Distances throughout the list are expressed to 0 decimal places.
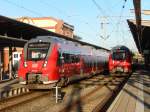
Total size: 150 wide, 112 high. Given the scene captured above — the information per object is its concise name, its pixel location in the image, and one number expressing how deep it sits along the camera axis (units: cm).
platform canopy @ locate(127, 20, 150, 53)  1872
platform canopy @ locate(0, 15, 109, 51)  1377
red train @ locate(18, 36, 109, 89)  1128
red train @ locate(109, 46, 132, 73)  2077
